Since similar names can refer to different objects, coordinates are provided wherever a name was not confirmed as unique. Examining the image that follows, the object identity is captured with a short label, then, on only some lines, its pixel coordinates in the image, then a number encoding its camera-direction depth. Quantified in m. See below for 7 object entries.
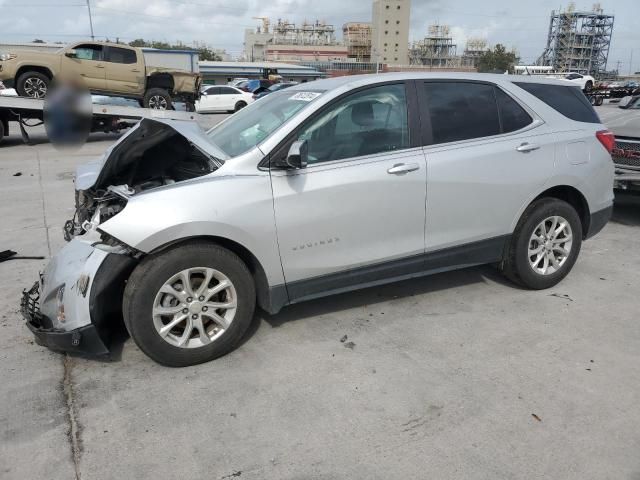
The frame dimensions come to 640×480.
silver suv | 3.21
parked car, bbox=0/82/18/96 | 14.90
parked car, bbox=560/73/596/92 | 38.92
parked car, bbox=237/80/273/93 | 33.16
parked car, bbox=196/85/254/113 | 28.48
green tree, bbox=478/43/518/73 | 106.88
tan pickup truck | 14.66
